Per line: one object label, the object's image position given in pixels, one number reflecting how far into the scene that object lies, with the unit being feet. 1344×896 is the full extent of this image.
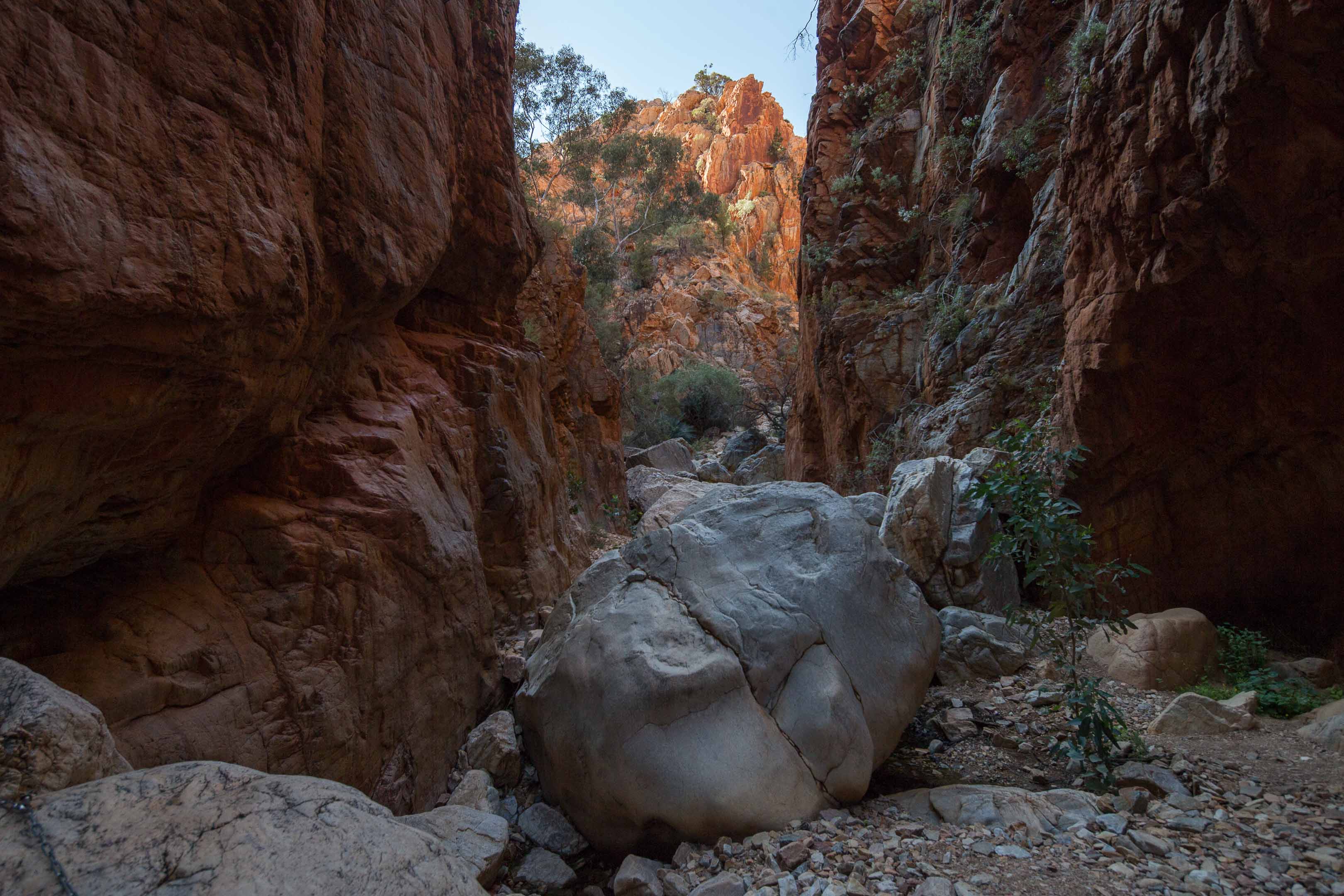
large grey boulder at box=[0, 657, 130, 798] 5.74
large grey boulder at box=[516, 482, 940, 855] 11.23
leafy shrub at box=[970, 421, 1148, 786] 12.05
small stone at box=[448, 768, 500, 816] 12.29
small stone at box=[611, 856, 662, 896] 10.07
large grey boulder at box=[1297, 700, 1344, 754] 11.87
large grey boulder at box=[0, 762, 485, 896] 5.48
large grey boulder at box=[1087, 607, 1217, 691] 15.92
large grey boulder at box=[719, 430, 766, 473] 69.10
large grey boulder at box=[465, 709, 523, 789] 13.41
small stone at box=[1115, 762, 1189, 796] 10.96
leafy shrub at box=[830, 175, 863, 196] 46.16
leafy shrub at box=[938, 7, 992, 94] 35.83
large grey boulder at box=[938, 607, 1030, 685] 17.53
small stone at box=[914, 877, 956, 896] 8.77
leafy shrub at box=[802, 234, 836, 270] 46.91
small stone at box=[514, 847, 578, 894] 10.80
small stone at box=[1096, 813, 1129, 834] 9.79
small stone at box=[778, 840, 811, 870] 9.89
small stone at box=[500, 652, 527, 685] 16.08
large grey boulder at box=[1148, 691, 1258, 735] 13.11
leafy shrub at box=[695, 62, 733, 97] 149.69
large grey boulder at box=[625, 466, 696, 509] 45.19
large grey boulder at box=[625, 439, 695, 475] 56.65
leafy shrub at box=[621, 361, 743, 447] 82.53
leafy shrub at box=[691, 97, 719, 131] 149.59
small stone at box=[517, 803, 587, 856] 11.85
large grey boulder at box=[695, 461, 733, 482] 59.06
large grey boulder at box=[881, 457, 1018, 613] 20.95
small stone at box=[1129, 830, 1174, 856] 9.16
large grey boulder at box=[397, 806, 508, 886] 9.76
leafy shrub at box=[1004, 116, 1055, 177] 30.07
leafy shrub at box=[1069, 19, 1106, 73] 21.71
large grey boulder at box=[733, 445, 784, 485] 59.32
